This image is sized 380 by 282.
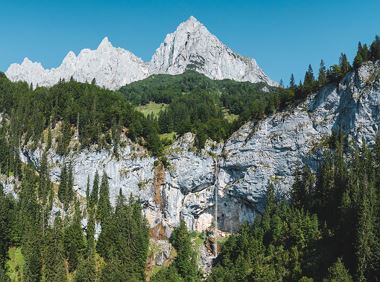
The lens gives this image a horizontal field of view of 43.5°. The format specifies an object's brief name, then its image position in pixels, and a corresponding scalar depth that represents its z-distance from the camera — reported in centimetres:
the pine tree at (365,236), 8462
